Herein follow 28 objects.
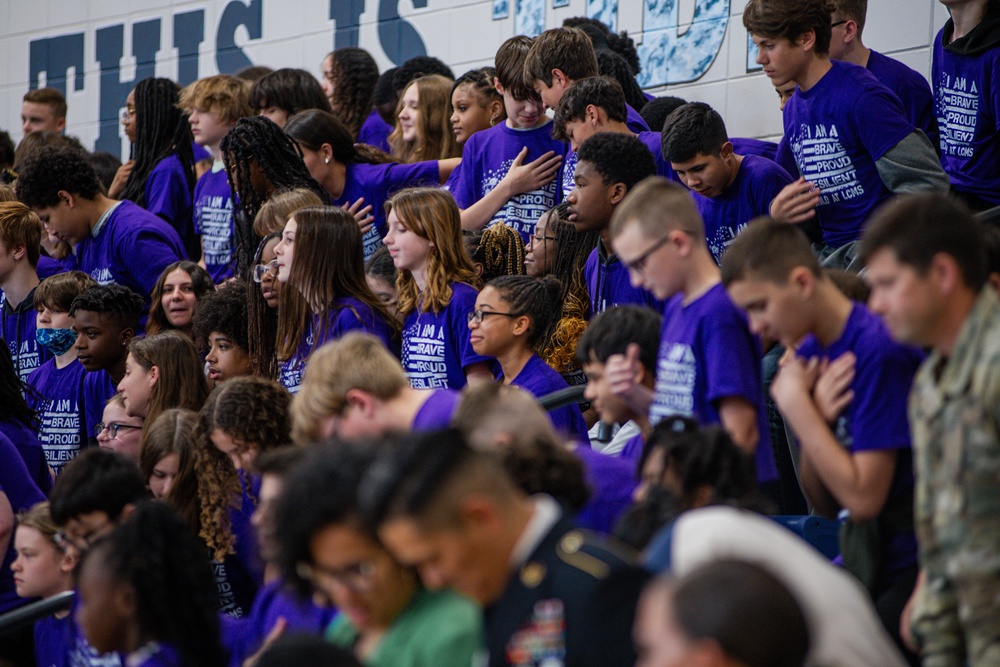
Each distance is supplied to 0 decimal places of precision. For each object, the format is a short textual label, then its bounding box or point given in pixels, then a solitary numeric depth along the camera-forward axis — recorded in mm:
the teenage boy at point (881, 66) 10852
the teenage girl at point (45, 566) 8664
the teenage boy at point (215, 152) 13617
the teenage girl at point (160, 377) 10891
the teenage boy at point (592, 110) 10695
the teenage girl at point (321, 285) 10078
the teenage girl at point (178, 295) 12219
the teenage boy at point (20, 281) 13234
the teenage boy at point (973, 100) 10352
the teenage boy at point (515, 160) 11742
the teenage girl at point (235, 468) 8773
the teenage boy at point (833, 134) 9312
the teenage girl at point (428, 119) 13687
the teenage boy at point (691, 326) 6914
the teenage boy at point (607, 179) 9852
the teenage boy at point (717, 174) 9820
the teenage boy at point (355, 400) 7473
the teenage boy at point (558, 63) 11500
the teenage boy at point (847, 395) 6293
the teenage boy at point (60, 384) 12148
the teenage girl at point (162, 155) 14953
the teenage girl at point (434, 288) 10156
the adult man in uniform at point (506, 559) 4855
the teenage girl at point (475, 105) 13102
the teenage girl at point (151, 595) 6410
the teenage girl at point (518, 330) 9703
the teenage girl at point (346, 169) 12555
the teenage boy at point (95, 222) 13203
